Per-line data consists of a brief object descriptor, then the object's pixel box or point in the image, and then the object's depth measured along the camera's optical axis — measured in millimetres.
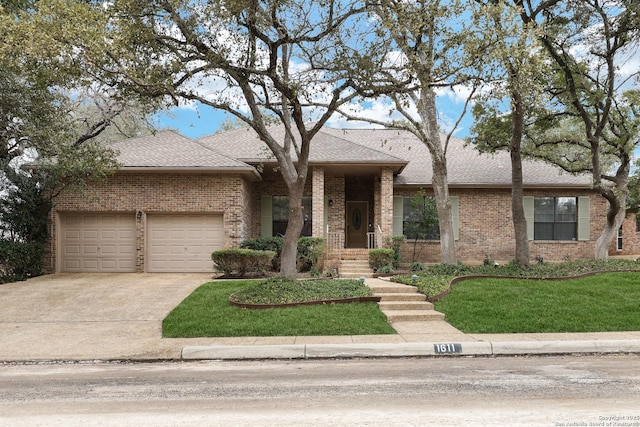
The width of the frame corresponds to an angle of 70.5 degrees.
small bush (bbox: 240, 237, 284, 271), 16500
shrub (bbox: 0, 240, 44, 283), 14250
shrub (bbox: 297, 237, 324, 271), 16119
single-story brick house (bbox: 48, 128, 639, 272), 16484
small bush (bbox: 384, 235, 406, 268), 16688
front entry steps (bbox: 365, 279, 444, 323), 9773
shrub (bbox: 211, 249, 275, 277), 14570
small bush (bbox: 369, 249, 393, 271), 15688
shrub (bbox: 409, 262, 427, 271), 15398
